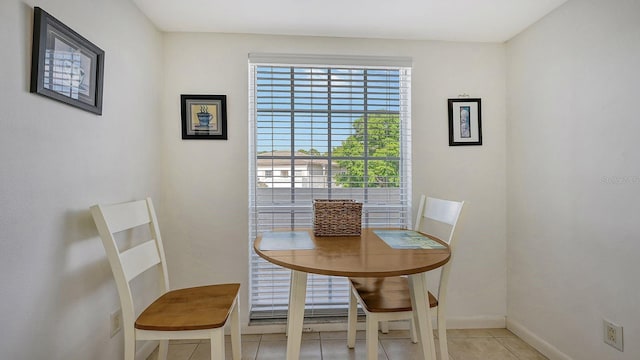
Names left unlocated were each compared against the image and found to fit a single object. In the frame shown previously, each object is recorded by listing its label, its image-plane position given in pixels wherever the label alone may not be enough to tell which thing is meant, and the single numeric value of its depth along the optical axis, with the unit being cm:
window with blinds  229
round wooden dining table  116
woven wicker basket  176
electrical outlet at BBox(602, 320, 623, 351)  152
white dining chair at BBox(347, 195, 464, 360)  147
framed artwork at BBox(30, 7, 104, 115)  110
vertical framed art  233
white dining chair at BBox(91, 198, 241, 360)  130
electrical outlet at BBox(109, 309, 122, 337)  160
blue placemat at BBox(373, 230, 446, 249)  151
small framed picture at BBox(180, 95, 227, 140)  219
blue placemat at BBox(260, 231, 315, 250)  148
